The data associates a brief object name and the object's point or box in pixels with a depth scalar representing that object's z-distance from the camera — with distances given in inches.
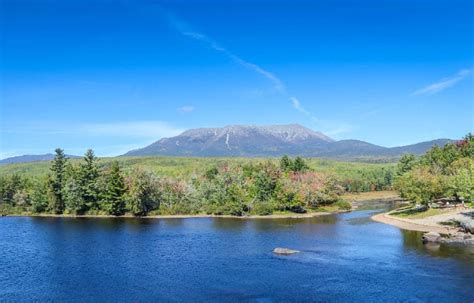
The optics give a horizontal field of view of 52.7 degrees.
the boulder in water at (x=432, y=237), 3829.5
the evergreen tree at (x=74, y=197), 6727.4
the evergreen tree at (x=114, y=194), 6496.1
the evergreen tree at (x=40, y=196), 7096.5
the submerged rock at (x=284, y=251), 3515.5
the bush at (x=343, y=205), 7042.3
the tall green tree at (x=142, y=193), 6392.7
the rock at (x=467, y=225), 4040.4
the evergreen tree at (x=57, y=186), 6973.4
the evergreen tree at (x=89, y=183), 6732.3
